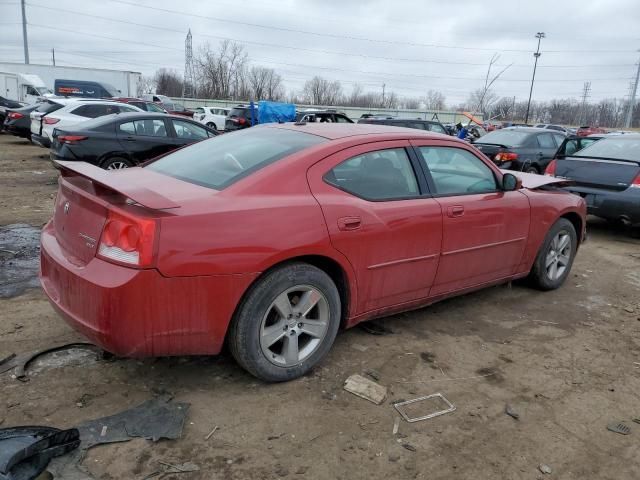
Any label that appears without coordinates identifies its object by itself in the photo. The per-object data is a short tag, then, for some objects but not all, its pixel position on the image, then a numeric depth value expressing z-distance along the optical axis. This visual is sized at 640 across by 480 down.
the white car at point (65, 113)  12.63
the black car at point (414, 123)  14.23
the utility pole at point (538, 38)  62.59
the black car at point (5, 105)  20.17
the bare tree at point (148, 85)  81.76
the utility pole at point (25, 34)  47.82
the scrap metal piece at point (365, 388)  3.06
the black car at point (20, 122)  16.56
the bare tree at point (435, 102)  96.77
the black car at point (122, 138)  9.17
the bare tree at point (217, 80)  74.06
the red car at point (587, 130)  35.94
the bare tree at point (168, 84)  82.69
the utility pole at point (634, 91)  61.84
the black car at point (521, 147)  10.95
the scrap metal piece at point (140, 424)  2.58
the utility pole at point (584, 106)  103.38
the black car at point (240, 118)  22.09
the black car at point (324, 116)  17.86
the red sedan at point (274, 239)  2.60
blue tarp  20.56
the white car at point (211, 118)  29.56
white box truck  33.81
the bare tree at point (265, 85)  76.06
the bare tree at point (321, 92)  83.94
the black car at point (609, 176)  6.98
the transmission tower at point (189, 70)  71.31
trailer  37.91
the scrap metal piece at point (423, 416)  2.90
